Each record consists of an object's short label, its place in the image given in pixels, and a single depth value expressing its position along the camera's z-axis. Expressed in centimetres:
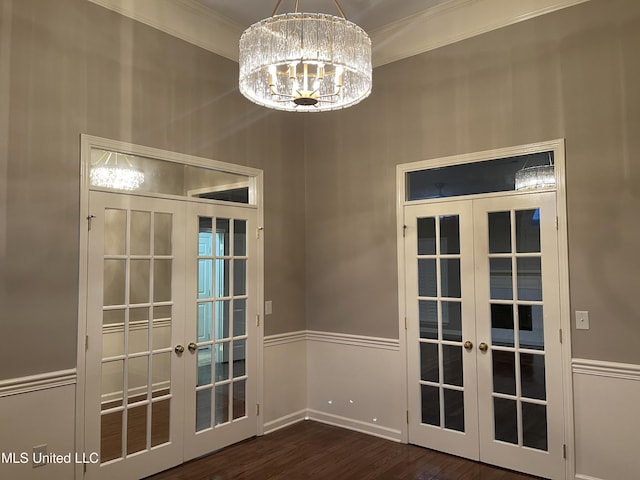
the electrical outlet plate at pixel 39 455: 284
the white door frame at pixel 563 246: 324
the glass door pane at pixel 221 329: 377
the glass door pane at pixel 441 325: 373
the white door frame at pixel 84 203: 304
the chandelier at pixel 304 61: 234
